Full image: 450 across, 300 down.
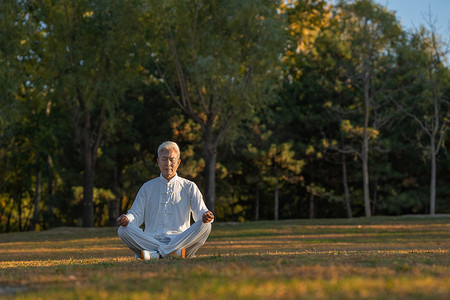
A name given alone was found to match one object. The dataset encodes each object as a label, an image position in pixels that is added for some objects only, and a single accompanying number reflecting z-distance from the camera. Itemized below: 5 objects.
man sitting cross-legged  8.68
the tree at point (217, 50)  24.02
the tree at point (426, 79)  31.50
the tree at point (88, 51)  25.86
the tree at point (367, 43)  30.97
